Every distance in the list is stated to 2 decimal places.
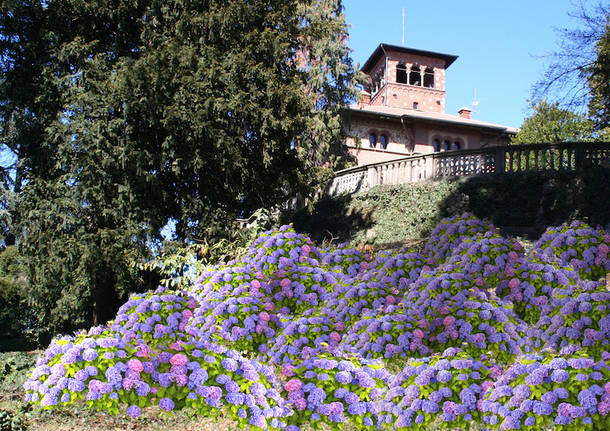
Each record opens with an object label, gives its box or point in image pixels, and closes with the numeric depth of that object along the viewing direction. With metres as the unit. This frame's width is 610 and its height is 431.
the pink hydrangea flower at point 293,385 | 5.18
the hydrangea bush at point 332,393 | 5.18
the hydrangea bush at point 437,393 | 4.83
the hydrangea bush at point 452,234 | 9.55
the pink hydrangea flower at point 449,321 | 6.43
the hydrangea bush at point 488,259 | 7.87
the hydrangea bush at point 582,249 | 8.55
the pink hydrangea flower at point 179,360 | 5.20
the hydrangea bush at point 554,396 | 4.32
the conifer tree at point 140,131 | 14.61
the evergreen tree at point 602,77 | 16.95
